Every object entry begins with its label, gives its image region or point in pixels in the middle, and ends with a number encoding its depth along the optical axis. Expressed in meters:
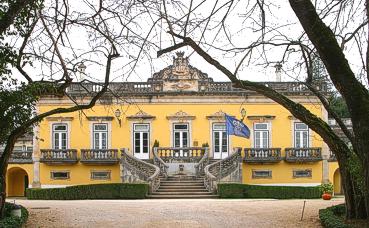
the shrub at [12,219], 11.13
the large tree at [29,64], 11.84
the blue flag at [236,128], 26.08
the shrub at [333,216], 11.50
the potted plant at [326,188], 26.47
